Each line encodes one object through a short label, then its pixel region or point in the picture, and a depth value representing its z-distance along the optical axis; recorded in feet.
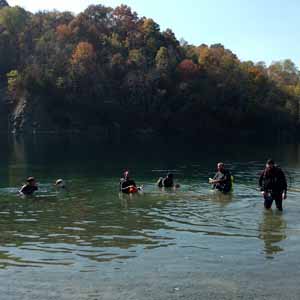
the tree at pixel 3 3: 625.16
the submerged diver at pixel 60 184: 101.86
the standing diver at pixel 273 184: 69.67
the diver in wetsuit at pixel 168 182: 102.12
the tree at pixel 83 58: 435.53
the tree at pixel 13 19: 480.23
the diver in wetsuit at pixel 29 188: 92.68
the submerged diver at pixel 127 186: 94.01
